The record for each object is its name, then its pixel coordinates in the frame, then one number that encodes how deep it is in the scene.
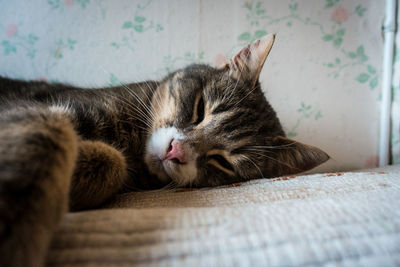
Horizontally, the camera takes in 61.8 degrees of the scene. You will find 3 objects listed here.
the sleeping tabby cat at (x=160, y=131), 0.16
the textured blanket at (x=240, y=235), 0.12
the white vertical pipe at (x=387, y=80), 0.33
